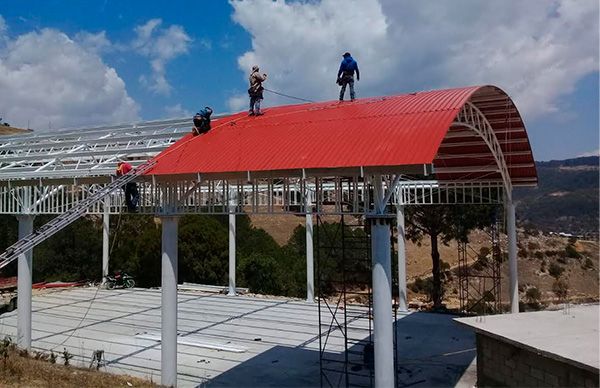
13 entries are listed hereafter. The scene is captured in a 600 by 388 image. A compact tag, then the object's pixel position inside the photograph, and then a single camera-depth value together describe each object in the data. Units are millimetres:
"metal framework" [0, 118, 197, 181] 14914
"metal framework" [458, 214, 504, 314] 21689
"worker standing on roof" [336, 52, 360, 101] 15141
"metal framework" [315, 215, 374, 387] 13664
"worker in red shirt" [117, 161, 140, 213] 13586
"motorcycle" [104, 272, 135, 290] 32375
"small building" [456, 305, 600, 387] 9945
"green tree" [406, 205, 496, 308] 26922
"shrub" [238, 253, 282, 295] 36594
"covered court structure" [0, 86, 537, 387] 10914
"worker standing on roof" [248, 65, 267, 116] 16000
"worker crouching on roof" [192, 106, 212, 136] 15223
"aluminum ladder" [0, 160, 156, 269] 11646
